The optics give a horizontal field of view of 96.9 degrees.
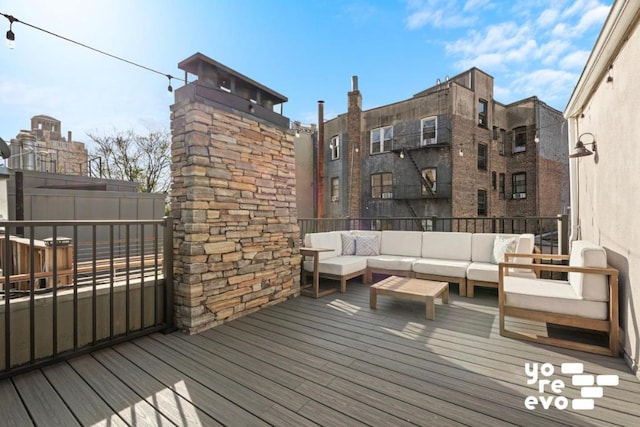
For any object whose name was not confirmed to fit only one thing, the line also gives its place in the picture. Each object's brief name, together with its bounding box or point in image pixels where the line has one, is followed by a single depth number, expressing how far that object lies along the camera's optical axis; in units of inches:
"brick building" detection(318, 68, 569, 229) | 470.6
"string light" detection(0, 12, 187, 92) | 110.2
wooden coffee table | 120.3
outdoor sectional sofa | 154.6
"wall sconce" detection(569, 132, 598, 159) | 116.7
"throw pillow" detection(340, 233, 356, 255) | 198.5
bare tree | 533.3
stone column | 109.7
